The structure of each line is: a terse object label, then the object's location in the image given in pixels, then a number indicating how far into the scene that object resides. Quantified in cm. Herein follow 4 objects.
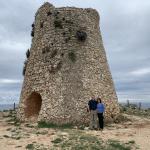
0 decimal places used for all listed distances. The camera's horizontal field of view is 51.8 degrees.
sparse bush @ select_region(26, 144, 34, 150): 608
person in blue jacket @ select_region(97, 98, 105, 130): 785
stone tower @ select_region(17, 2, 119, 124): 842
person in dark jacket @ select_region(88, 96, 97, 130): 787
